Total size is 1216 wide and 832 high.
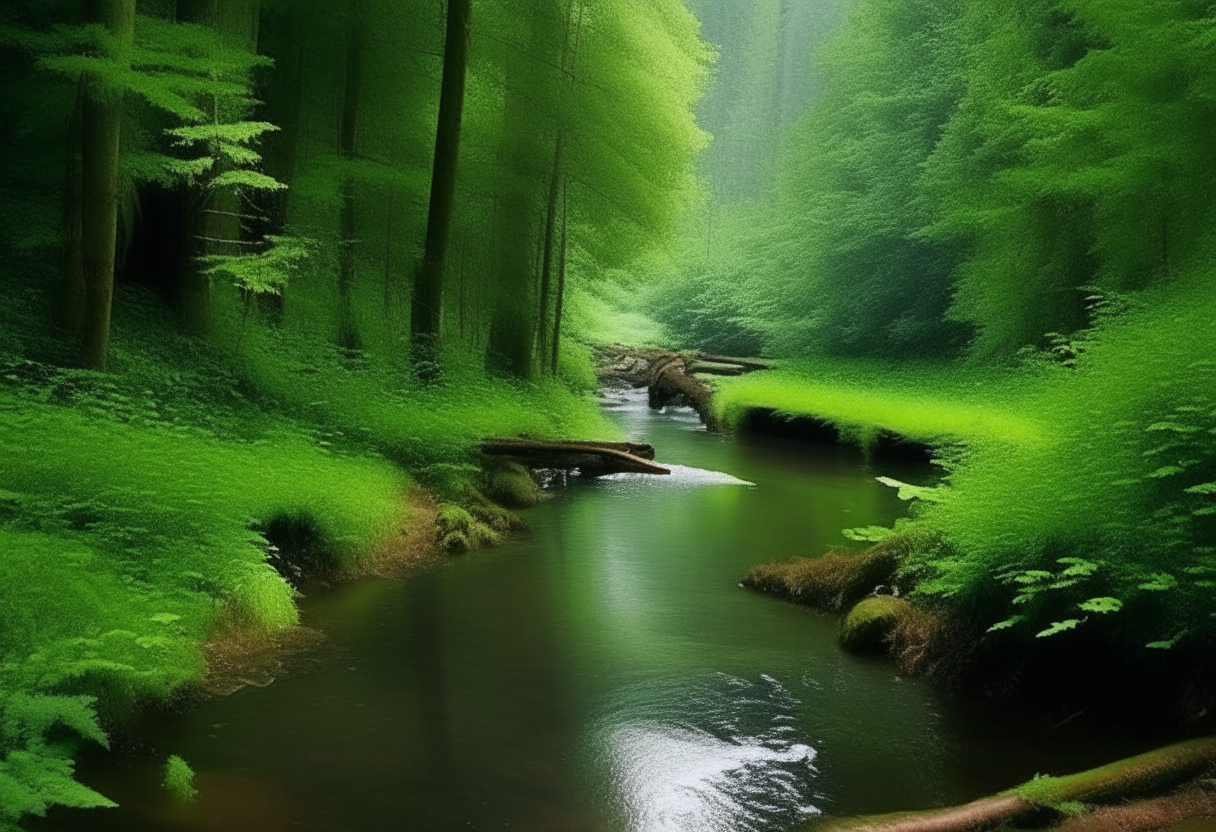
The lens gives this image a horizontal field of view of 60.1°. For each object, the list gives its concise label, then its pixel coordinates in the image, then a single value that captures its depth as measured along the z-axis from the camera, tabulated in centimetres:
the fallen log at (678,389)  2814
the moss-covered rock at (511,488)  1387
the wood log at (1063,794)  496
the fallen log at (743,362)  3434
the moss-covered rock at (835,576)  920
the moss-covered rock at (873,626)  825
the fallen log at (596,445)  1462
